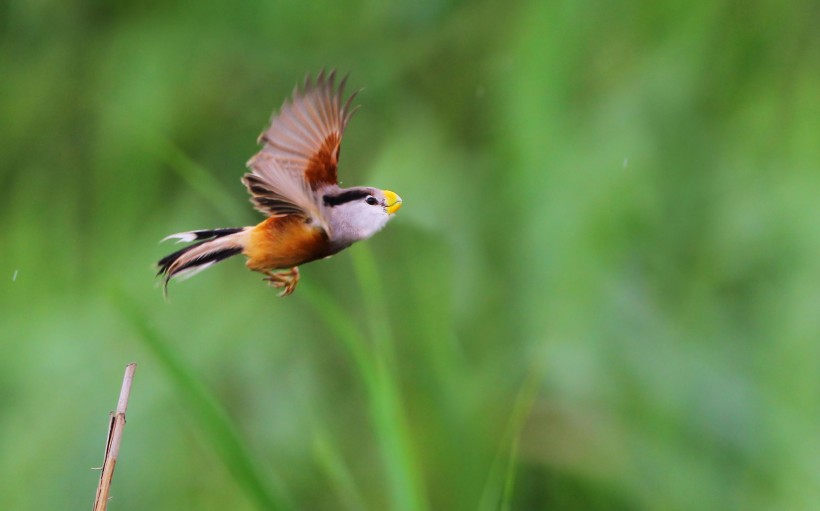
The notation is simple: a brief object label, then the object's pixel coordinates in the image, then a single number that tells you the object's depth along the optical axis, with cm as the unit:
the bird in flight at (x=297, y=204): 966
